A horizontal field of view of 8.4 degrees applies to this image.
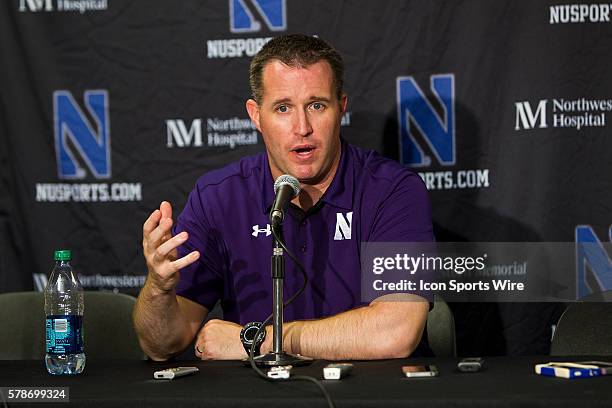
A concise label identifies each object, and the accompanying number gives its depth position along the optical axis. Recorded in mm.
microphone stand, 5047
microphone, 5044
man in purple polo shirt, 5386
